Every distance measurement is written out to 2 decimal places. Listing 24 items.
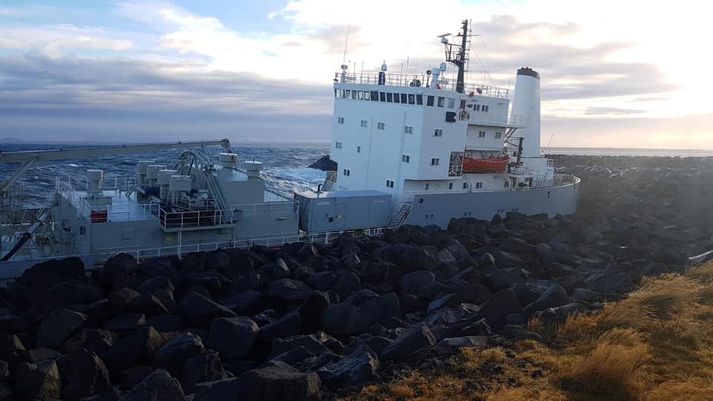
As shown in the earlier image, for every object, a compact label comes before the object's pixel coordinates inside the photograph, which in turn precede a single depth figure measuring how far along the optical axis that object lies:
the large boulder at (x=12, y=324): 11.52
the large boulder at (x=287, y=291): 13.73
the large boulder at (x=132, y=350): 10.37
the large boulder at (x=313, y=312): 12.23
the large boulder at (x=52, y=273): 14.48
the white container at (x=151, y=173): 21.28
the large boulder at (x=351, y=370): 8.38
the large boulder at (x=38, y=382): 9.10
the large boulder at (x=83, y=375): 9.29
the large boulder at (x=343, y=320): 11.95
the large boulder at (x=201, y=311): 12.37
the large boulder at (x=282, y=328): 11.39
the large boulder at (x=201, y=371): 9.21
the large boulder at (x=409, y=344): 9.41
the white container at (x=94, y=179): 18.09
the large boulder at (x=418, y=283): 14.84
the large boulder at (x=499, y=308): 11.45
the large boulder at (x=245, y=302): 13.36
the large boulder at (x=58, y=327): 11.11
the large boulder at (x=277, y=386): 7.43
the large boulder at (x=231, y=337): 10.91
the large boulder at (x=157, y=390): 7.69
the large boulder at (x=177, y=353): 9.94
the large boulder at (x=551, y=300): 11.73
